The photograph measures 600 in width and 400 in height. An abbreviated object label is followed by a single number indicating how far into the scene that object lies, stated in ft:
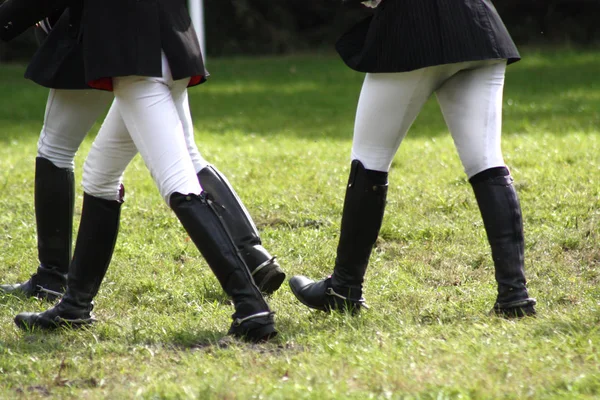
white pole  111.34
